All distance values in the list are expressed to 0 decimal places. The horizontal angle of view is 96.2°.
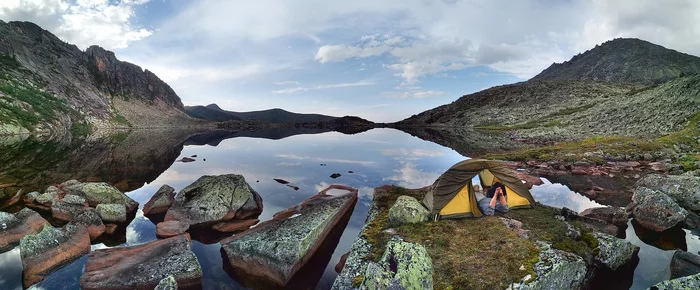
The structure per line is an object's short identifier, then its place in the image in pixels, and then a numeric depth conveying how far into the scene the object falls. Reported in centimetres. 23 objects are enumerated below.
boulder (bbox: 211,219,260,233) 1911
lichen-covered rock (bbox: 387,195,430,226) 1599
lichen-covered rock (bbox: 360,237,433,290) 748
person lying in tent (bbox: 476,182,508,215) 1717
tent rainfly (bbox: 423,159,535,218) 1689
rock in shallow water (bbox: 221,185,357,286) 1361
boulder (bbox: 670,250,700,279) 1218
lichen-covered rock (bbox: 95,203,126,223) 1914
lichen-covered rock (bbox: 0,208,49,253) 1557
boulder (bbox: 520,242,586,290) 1055
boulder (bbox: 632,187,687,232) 1745
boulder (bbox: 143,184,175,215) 2209
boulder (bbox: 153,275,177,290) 991
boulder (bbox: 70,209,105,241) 1697
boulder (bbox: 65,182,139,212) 2208
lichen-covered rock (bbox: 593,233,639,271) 1277
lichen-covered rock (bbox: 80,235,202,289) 1214
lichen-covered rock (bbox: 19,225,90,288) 1318
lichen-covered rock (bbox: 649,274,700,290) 839
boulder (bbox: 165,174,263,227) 1977
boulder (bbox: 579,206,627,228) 1828
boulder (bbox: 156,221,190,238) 1754
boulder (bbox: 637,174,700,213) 1975
